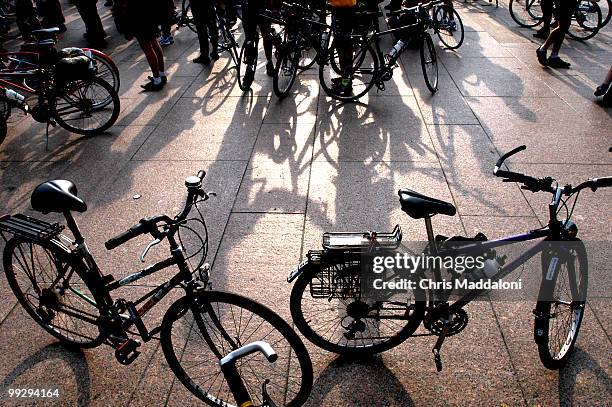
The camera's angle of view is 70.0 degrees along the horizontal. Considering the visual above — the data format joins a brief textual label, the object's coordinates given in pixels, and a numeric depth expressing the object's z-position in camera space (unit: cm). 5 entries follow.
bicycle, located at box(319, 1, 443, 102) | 595
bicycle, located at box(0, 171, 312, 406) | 216
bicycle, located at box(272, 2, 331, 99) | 627
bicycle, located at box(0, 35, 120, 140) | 519
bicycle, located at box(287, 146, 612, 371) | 233
